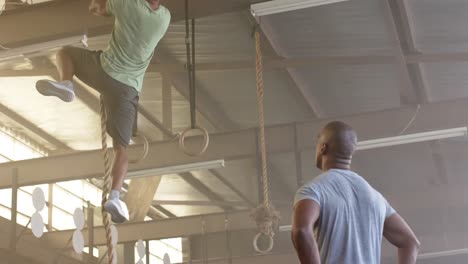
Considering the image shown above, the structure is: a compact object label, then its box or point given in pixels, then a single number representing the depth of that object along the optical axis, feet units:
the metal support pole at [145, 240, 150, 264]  43.99
